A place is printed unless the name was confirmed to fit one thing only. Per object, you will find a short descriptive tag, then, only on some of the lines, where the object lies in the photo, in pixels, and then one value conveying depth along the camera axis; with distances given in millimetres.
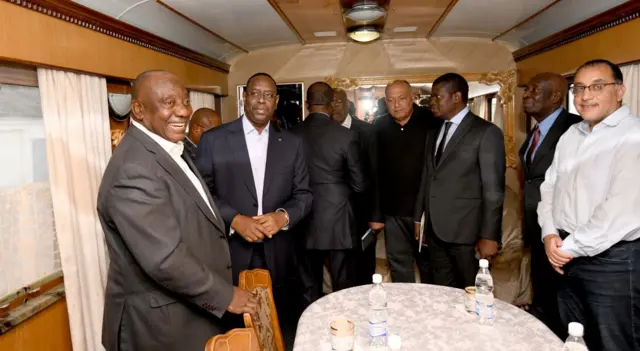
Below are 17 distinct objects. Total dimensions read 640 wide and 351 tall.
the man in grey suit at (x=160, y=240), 1548
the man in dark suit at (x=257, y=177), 2596
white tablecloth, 1532
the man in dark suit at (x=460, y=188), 2697
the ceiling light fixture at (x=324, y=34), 4679
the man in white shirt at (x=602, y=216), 2000
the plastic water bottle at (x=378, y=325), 1516
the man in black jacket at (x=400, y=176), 3236
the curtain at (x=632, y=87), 2916
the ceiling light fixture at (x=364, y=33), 4328
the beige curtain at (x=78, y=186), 2449
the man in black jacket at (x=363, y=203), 3418
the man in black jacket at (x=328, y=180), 3141
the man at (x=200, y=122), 4091
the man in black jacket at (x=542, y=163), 3076
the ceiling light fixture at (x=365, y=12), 3462
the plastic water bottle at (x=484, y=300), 1692
